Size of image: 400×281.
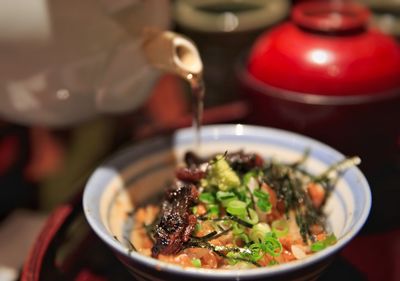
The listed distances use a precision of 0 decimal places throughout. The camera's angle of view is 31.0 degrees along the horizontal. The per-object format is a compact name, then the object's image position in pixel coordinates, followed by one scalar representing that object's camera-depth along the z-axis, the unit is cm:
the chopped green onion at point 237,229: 37
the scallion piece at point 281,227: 38
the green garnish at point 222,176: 39
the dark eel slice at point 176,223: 35
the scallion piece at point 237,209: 37
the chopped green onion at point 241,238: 37
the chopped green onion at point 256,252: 35
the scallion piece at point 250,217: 37
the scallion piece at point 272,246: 36
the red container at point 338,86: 44
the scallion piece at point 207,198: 38
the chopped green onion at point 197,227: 36
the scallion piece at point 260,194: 38
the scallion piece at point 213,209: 38
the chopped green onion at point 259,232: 36
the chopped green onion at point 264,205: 38
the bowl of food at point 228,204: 34
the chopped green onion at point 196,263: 34
